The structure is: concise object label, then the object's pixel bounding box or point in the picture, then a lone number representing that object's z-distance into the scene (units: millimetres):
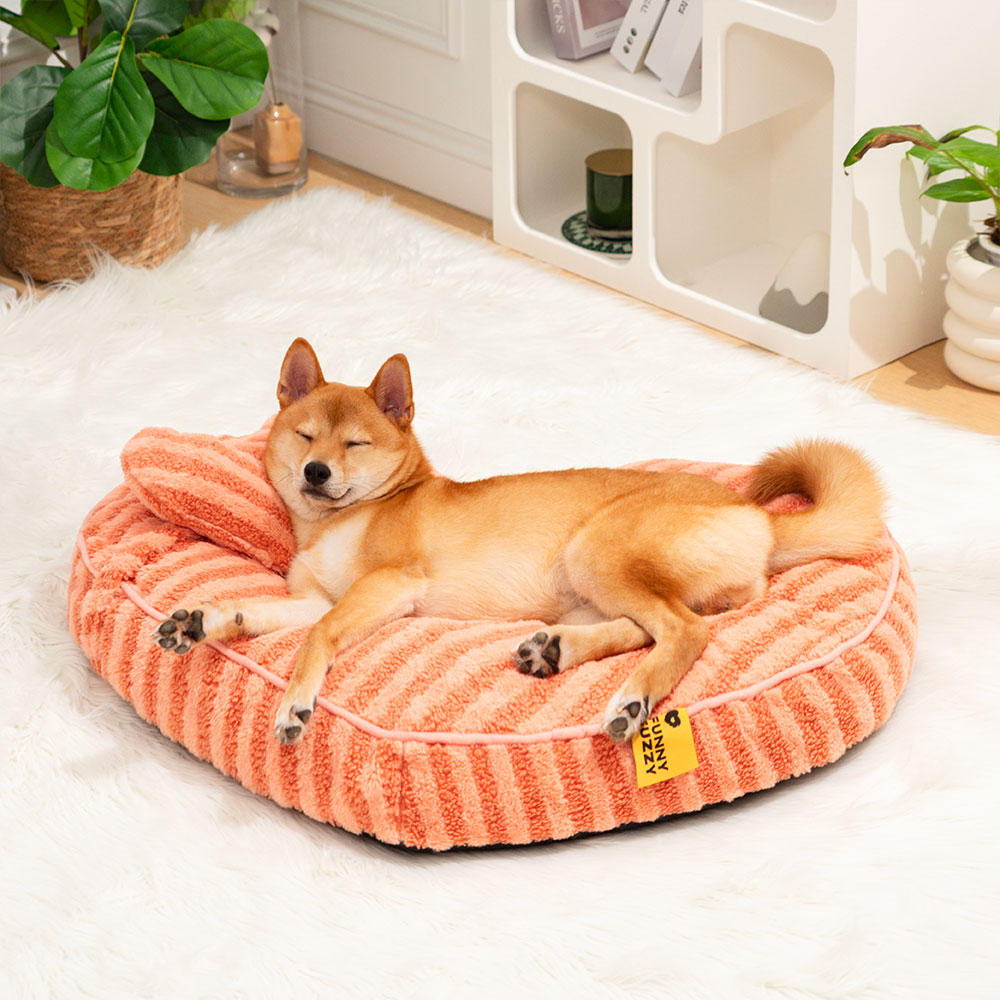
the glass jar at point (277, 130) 3676
